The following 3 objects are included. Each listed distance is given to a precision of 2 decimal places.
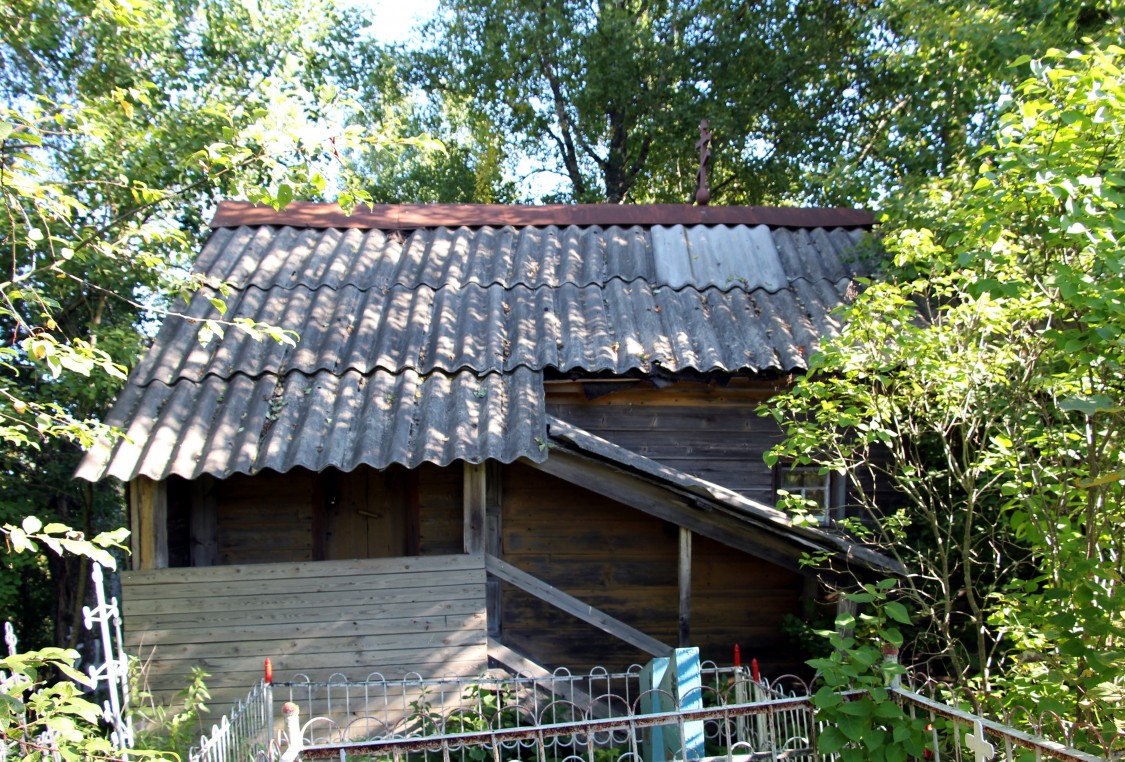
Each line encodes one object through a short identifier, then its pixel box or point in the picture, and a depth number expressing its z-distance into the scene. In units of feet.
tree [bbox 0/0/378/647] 39.06
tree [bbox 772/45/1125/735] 11.82
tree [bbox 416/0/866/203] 57.47
